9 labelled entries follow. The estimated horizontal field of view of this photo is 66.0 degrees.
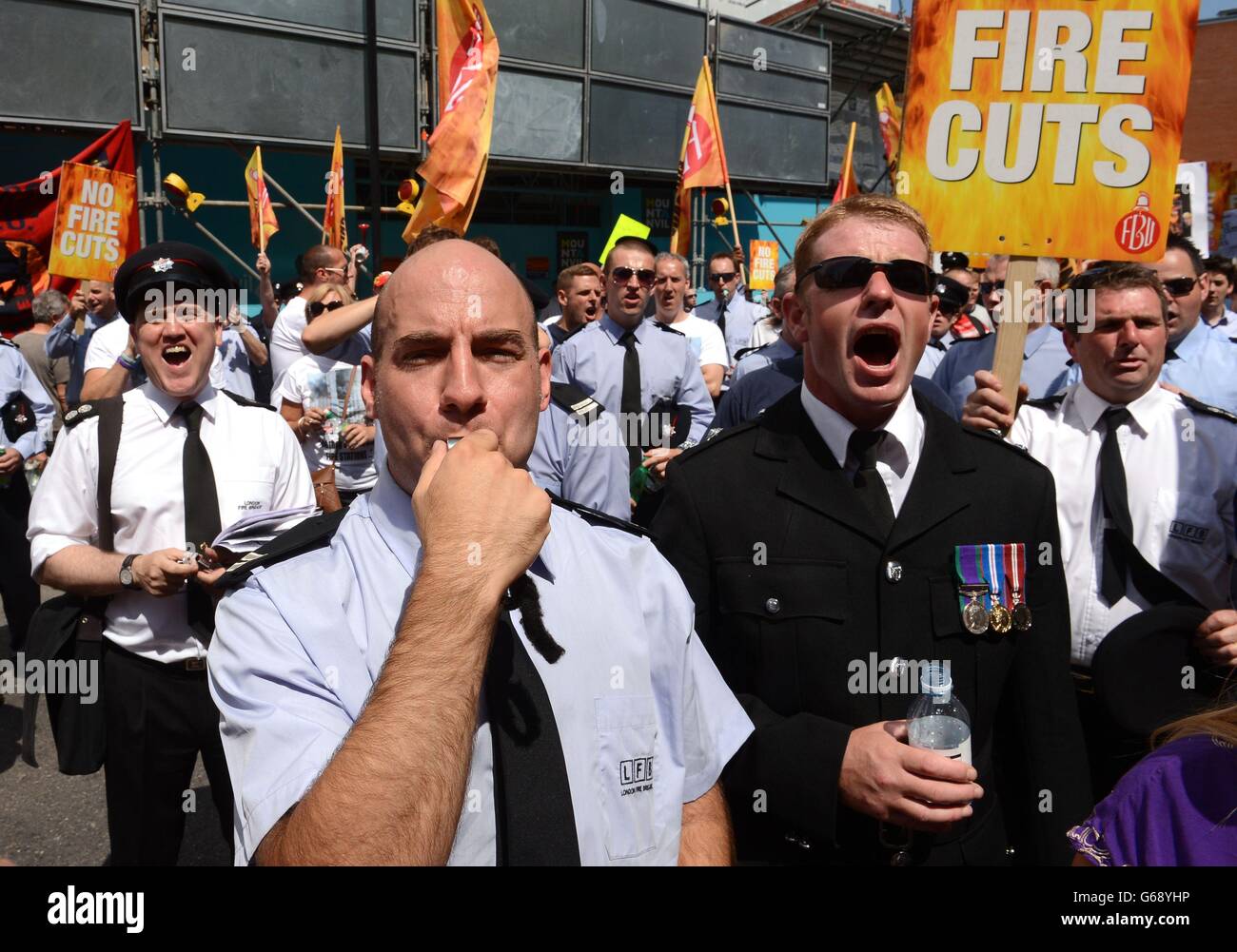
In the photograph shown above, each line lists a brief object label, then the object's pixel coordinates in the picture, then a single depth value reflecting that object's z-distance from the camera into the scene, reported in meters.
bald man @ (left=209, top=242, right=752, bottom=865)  1.20
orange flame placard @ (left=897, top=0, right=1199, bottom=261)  2.71
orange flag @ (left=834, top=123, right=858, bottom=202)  9.59
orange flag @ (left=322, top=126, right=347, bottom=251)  7.94
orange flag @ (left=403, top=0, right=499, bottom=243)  5.63
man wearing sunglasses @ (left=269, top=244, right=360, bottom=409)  5.88
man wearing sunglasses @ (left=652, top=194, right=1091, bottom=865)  2.07
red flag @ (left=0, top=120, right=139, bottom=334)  7.82
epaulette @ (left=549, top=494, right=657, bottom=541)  1.81
